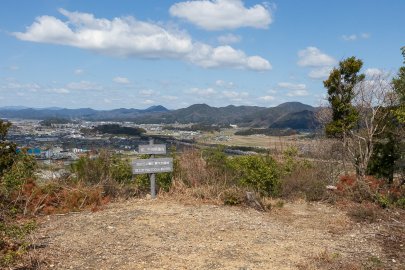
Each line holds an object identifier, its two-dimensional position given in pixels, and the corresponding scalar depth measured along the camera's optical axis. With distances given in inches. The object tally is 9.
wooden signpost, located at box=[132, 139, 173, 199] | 408.5
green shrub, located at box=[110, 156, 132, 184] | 450.6
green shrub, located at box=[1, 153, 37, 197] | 341.4
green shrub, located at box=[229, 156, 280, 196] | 446.0
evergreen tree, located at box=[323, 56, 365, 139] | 653.9
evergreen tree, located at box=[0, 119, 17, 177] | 474.6
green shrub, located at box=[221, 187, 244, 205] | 391.2
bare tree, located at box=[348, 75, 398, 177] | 613.6
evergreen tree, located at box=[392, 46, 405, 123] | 522.8
